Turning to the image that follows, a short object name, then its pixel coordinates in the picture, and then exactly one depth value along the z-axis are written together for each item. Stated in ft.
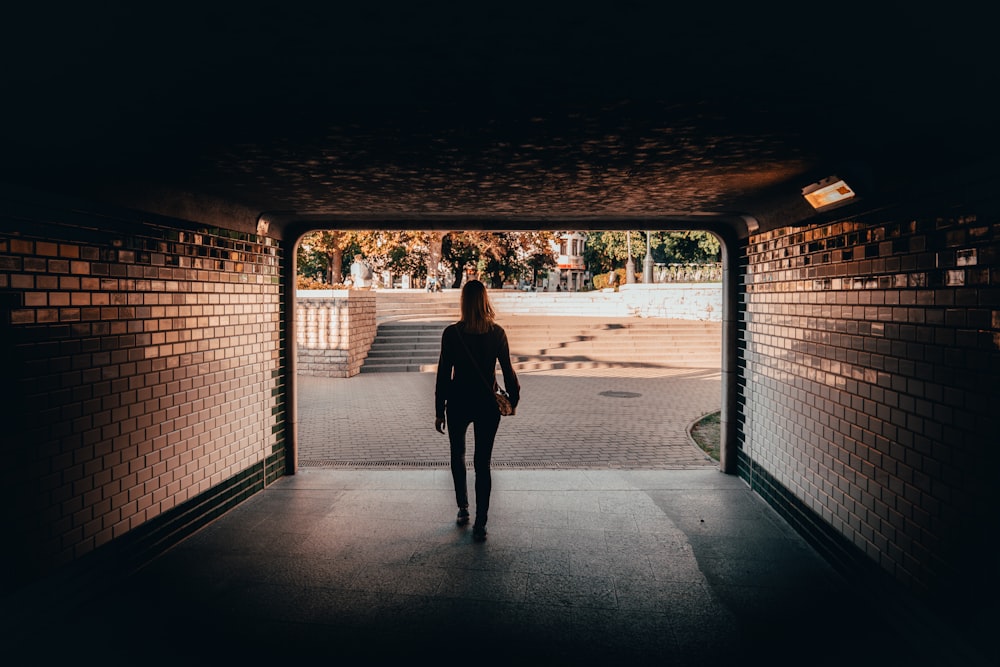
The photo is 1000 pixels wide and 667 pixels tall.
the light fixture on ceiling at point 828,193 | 14.12
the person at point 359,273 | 88.02
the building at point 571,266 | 257.34
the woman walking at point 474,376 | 16.31
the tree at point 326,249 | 106.01
